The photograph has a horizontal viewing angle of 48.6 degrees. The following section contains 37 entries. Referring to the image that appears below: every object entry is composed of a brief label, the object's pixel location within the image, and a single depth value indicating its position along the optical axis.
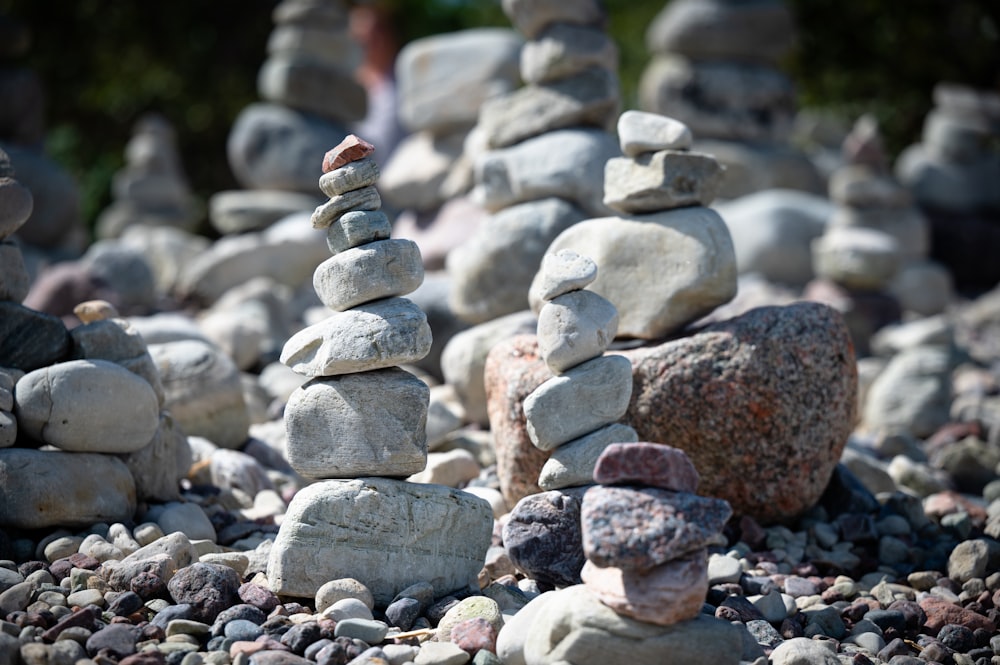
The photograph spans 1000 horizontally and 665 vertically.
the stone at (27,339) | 4.10
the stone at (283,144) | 9.40
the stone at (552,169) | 5.50
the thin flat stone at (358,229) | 3.69
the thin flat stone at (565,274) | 3.68
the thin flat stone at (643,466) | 2.98
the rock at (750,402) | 4.20
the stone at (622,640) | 2.93
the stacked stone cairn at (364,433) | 3.51
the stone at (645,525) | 2.88
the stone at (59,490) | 3.78
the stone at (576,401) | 3.68
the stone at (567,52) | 5.64
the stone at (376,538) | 3.47
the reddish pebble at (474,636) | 3.15
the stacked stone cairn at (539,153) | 5.50
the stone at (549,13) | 5.70
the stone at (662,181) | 4.45
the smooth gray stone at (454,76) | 8.00
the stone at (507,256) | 5.47
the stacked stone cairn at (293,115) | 9.37
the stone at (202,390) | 4.98
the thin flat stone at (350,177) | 3.70
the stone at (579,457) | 3.64
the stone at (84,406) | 3.90
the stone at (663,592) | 2.91
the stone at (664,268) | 4.36
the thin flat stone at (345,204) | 3.71
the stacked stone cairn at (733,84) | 9.98
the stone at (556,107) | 5.66
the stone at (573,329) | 3.67
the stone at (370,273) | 3.66
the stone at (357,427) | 3.61
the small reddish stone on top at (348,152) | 3.69
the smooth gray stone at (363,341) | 3.59
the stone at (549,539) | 3.59
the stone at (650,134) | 4.48
